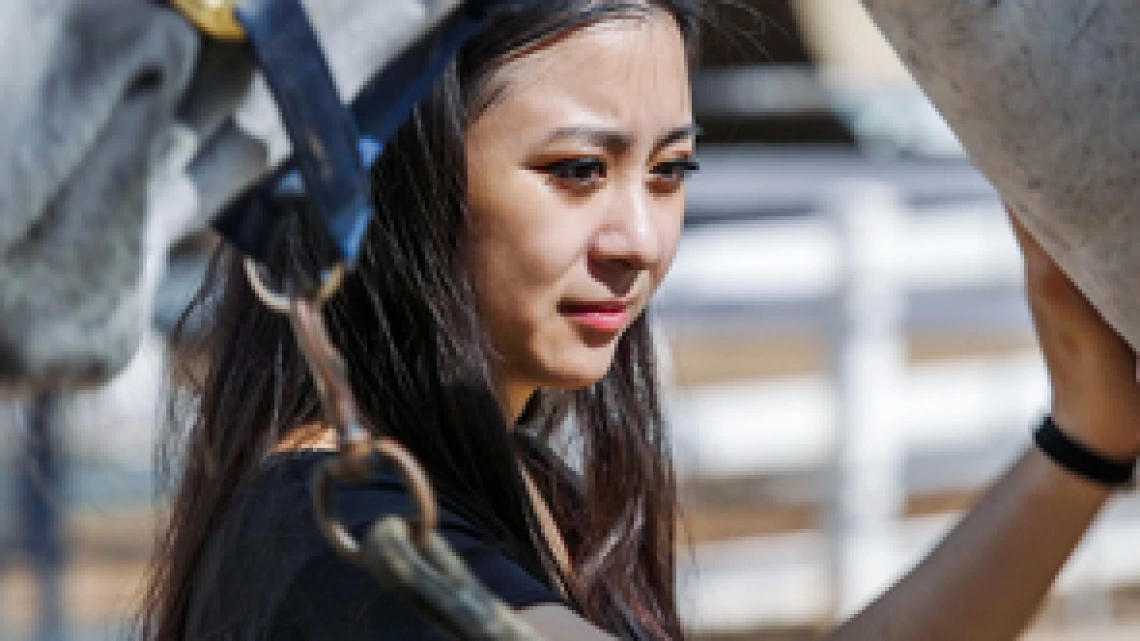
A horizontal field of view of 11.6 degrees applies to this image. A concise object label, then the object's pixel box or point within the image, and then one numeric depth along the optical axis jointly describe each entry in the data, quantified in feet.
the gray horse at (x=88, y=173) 7.44
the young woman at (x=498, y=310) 8.48
